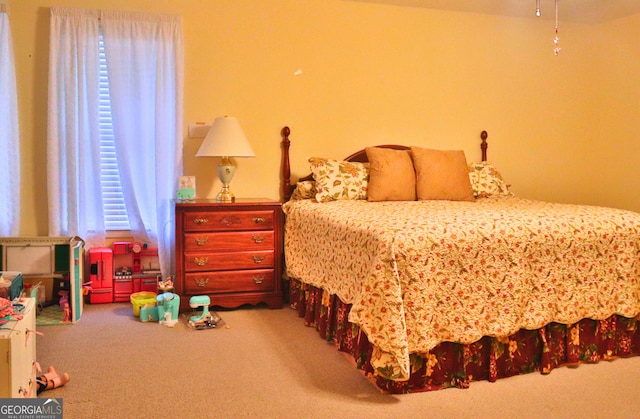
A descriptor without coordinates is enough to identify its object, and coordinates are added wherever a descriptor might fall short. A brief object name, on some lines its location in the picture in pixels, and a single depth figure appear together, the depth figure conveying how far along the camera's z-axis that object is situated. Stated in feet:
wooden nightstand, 12.66
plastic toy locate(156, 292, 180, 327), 11.89
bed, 8.30
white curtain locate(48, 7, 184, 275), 13.00
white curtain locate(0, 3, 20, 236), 12.71
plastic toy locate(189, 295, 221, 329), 11.69
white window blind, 13.44
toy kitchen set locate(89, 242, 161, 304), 13.30
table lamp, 13.03
